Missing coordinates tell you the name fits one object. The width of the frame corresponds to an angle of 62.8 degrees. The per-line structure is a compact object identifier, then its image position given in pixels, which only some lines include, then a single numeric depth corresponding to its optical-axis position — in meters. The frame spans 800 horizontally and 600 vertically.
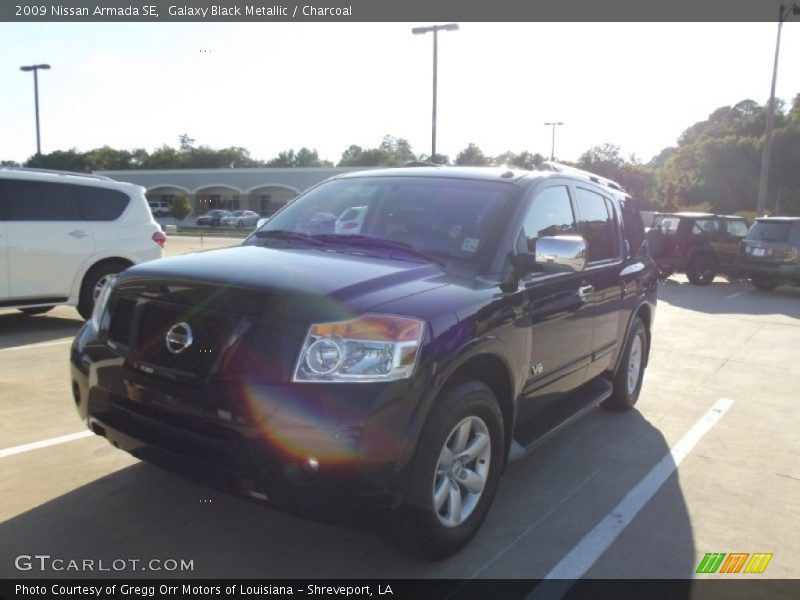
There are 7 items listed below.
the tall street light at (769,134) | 20.78
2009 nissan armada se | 2.54
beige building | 57.52
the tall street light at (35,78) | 30.13
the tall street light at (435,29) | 20.61
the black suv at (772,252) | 14.89
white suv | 7.77
